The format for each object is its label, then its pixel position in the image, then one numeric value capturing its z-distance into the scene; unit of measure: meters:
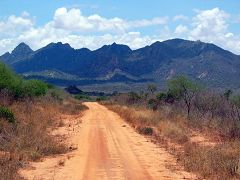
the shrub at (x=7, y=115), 23.38
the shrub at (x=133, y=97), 68.79
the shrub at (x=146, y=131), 27.47
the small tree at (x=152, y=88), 82.13
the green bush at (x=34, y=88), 48.15
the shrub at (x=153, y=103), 46.68
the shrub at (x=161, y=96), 59.22
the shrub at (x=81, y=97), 113.65
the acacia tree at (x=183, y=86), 43.45
